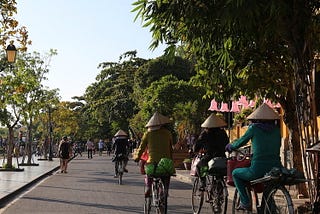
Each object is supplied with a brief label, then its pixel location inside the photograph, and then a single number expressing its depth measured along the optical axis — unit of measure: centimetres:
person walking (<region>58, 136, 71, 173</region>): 2667
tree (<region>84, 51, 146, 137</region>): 5931
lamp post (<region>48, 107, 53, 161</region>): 4411
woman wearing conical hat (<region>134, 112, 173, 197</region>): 1003
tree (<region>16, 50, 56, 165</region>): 2601
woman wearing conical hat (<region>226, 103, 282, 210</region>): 802
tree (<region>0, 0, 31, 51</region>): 1628
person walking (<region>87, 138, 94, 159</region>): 5159
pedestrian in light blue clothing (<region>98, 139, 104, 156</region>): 5944
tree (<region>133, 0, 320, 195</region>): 840
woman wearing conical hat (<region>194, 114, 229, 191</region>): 1088
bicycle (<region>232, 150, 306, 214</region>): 728
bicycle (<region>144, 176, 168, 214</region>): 968
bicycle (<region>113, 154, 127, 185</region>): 2000
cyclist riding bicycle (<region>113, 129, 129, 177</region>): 2028
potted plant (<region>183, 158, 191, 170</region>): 2646
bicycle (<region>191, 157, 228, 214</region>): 998
